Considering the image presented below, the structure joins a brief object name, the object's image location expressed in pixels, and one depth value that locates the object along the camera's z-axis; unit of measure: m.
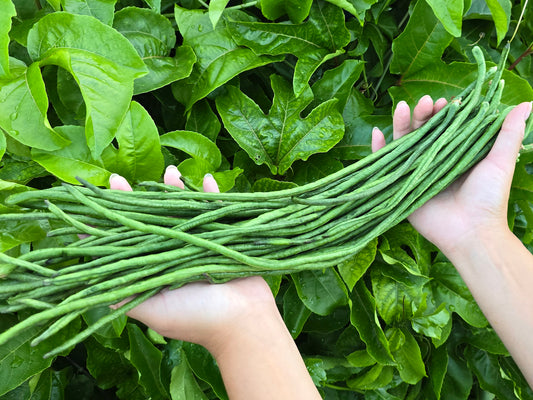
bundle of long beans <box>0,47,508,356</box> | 0.62
